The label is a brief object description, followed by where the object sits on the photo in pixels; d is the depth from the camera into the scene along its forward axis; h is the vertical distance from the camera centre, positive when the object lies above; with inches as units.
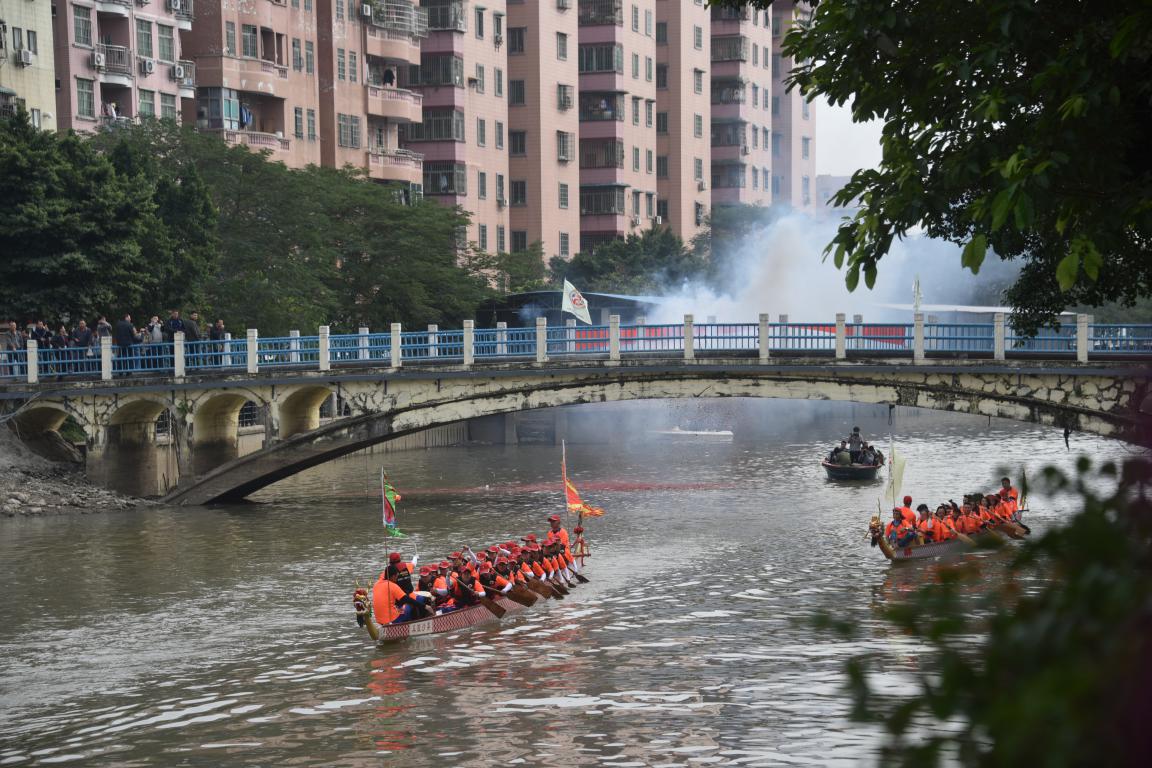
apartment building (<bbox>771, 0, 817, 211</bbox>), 5216.5 +677.5
